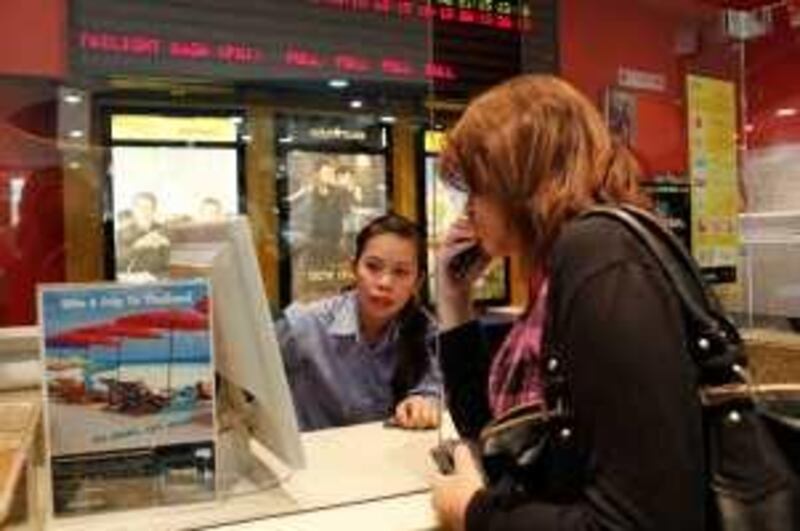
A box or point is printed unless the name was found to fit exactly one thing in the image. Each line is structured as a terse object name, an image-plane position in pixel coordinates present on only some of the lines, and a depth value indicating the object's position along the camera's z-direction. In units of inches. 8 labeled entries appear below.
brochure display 47.9
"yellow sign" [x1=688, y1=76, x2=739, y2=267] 129.1
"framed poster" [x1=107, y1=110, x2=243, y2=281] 138.9
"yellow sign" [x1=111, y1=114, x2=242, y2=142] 143.5
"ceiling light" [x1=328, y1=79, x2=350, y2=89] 157.2
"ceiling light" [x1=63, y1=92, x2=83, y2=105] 133.7
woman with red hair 33.8
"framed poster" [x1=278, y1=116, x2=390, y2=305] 160.7
